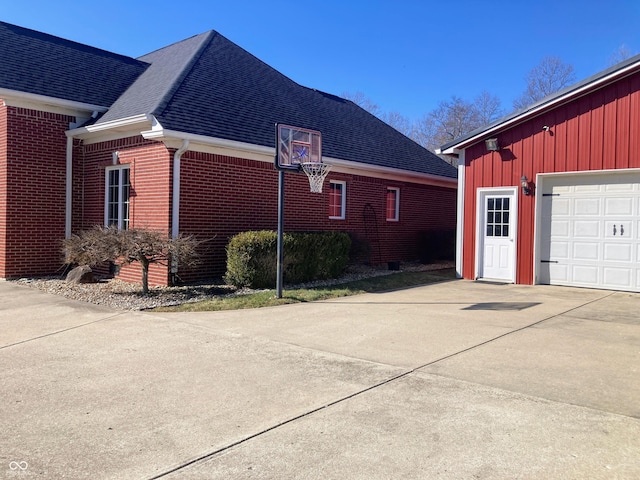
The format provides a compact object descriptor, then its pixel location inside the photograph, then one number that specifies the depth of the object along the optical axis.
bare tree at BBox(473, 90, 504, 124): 40.90
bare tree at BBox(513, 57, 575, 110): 36.16
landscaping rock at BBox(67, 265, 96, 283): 11.14
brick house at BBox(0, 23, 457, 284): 11.02
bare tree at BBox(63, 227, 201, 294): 9.38
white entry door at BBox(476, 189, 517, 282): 11.99
